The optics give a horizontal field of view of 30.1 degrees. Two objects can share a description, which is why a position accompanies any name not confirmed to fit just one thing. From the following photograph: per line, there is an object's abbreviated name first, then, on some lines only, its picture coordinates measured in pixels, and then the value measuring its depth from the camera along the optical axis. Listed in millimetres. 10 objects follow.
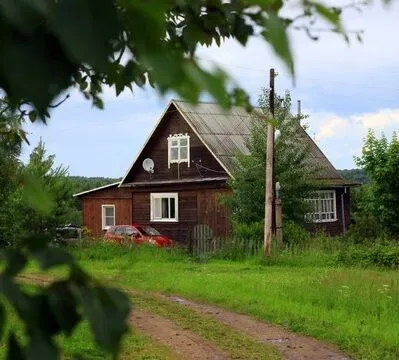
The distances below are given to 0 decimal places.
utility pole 20641
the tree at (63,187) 24781
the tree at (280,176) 24859
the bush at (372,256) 17016
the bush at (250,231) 22172
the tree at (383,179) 26453
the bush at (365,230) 21966
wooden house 29797
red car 27320
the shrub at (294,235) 21266
